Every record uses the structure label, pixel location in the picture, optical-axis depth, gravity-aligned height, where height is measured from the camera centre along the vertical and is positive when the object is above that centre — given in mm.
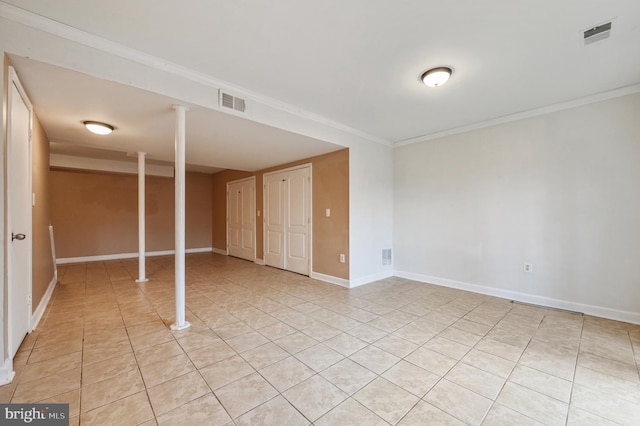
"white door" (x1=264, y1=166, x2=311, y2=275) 4902 -65
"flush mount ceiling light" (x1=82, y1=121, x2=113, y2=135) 3051 +1109
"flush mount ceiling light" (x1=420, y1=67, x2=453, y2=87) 2436 +1363
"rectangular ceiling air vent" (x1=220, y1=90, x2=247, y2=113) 2689 +1241
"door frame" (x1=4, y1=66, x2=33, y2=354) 1819 +61
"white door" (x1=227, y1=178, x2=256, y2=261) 6406 -44
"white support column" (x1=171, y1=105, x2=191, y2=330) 2609 +10
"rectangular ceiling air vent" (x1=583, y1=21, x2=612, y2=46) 1914 +1406
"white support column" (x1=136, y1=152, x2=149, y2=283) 4402 -135
